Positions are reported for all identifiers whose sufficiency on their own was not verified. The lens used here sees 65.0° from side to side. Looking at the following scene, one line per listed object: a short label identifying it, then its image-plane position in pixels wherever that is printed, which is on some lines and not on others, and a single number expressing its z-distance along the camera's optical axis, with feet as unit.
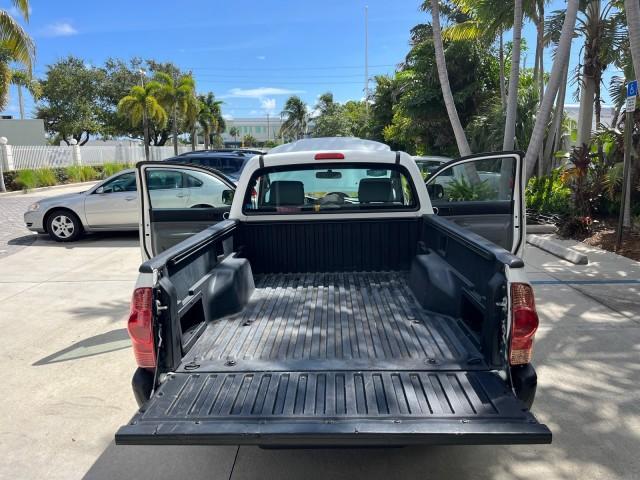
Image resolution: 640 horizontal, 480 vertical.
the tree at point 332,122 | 176.86
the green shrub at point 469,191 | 33.42
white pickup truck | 7.40
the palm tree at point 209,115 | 192.65
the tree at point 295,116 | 282.77
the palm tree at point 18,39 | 50.65
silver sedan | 33.19
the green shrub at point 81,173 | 87.54
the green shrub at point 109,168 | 101.75
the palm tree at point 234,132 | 399.65
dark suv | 44.96
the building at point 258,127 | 442.50
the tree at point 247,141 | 319.53
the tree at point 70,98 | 140.87
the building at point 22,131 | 121.49
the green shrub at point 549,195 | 35.76
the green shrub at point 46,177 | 77.56
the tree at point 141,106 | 110.32
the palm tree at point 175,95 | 120.98
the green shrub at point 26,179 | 73.20
